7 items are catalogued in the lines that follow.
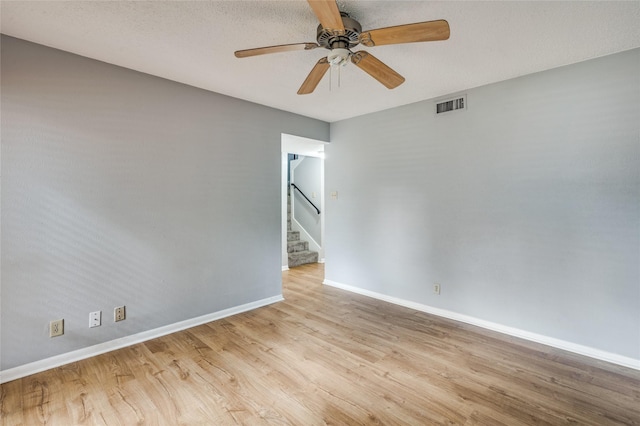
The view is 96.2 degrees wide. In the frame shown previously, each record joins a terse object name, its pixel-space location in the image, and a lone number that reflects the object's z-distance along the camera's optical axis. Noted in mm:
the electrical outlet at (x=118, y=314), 2602
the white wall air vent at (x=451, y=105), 3182
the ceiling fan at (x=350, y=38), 1507
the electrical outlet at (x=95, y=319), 2479
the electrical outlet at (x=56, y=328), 2303
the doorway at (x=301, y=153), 4352
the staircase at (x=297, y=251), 5923
